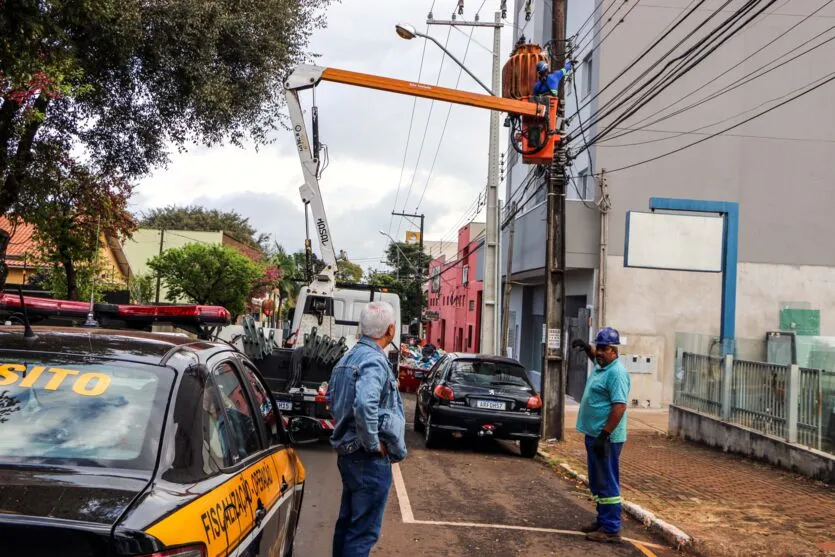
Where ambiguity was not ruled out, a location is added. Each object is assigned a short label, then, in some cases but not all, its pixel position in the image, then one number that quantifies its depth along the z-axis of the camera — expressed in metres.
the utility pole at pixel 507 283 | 24.56
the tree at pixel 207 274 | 39.19
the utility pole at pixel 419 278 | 49.06
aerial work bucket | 13.57
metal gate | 22.02
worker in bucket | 12.99
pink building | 41.72
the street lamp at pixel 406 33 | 17.02
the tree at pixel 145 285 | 37.57
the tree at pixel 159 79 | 11.34
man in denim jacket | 4.64
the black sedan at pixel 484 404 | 12.05
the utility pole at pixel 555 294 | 14.18
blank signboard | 20.05
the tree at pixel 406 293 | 58.38
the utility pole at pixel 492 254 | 18.83
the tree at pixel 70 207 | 12.41
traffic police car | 2.49
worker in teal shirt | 7.16
